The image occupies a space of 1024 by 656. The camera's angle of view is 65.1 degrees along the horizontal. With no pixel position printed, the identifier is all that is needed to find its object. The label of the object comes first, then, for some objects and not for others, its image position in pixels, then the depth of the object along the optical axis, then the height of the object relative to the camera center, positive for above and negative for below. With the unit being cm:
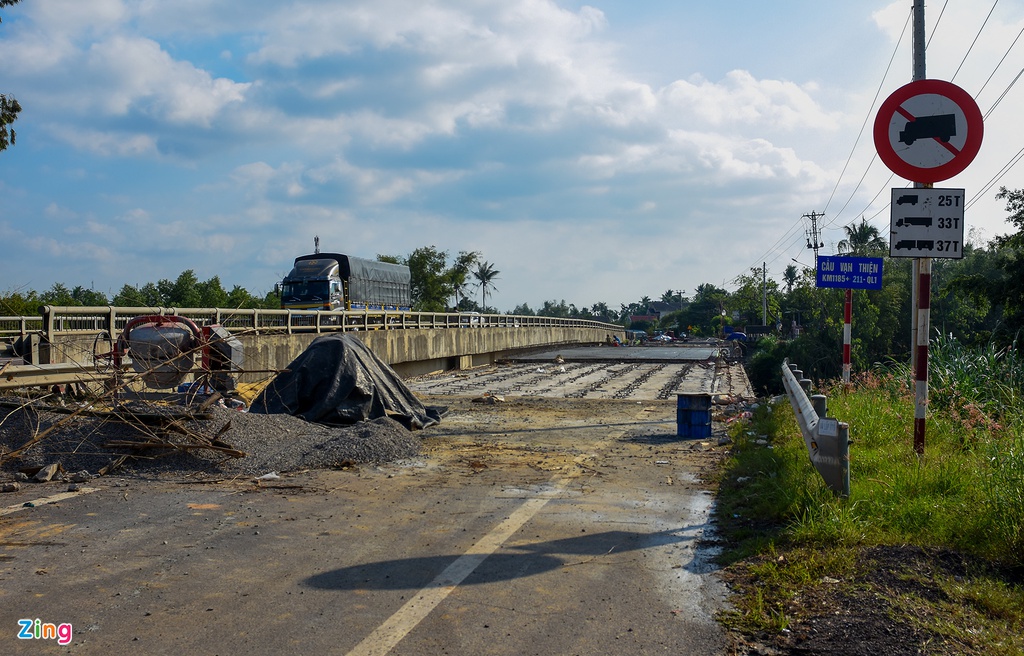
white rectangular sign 691 +92
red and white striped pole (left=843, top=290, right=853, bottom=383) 1362 -13
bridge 1197 -30
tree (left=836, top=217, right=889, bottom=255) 7634 +960
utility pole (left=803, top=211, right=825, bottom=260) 7262 +914
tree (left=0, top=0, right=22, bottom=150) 1864 +490
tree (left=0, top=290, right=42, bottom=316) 2097 +59
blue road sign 1439 +106
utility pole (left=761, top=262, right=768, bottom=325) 7366 +238
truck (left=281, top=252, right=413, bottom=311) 3466 +191
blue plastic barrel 1180 -129
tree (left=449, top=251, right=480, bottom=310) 7494 +522
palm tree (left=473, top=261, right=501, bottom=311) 10936 +718
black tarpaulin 1187 -97
